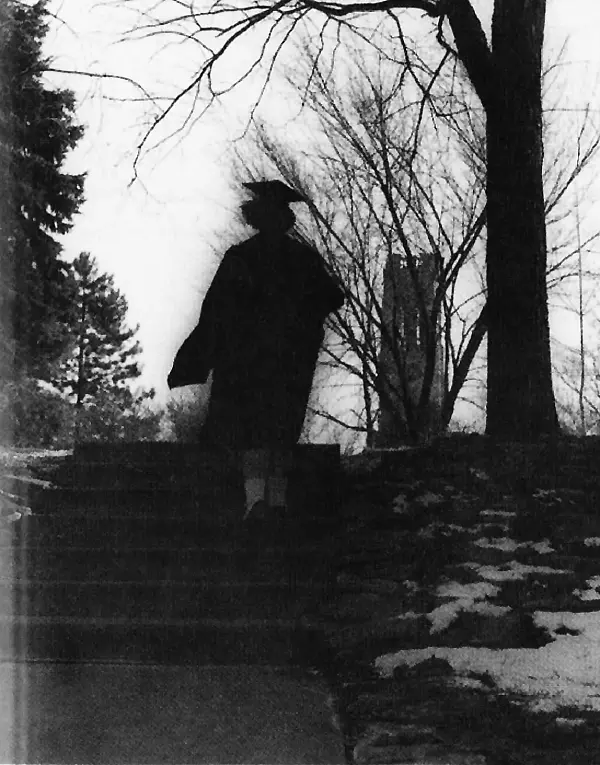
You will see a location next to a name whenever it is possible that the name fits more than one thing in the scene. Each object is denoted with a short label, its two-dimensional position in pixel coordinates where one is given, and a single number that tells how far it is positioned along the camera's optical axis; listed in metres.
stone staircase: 3.15
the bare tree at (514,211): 7.28
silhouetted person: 5.61
